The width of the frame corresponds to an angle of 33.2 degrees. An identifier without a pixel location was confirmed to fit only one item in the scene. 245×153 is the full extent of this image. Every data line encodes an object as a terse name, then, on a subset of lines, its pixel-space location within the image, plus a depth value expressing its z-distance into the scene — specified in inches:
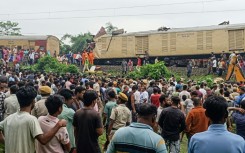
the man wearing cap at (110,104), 331.7
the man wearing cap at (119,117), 302.2
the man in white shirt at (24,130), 173.6
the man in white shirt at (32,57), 1219.9
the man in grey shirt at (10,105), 284.0
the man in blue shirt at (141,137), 155.2
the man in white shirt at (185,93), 484.1
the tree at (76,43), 2393.6
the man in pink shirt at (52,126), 190.2
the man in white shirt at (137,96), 500.3
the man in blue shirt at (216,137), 143.4
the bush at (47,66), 1068.5
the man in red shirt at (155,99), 458.2
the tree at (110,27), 2524.6
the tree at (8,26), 2566.4
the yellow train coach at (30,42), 1434.5
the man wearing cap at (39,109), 260.2
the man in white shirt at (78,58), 1254.3
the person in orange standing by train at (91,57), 1167.6
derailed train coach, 1093.8
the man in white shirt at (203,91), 533.8
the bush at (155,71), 907.4
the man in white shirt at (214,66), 1019.9
